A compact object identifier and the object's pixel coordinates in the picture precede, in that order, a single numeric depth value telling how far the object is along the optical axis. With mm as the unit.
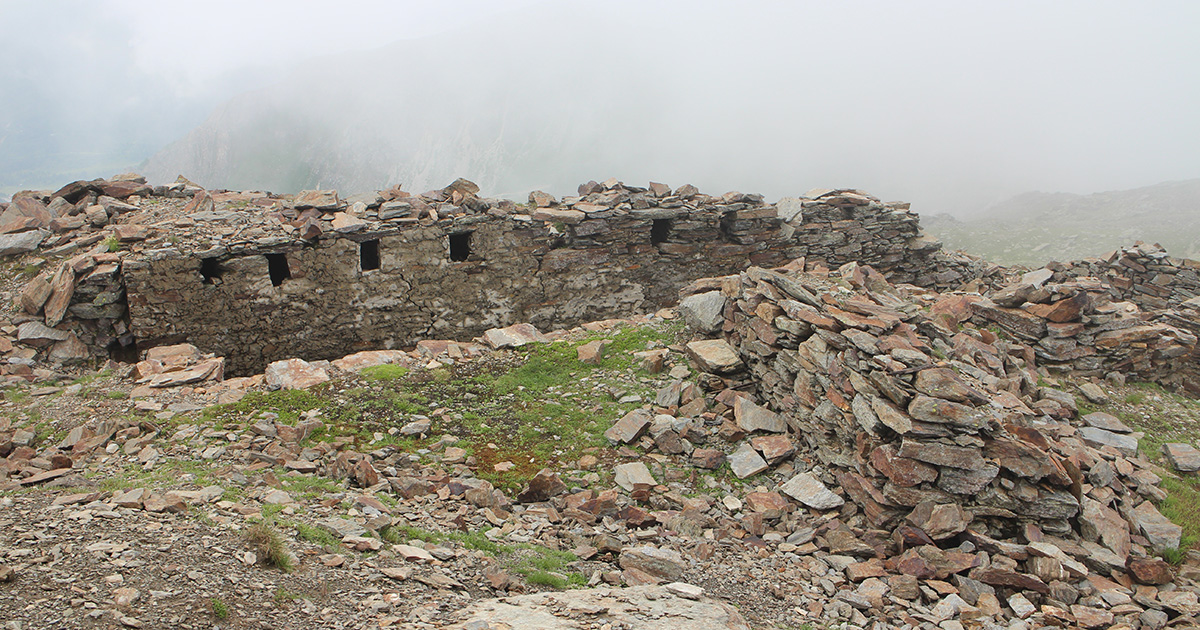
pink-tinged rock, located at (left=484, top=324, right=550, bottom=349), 10109
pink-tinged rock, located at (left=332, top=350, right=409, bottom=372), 9227
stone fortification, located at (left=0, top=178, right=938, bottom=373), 9844
